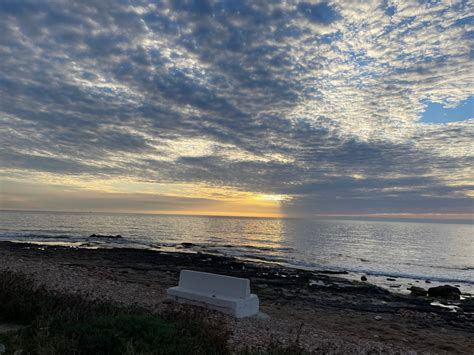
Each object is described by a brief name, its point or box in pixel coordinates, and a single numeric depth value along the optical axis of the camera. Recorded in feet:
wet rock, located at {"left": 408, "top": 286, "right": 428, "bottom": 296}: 70.95
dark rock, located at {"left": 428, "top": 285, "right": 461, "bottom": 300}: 69.21
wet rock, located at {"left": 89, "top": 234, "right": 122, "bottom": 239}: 174.40
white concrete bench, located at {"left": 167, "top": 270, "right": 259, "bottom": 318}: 35.57
